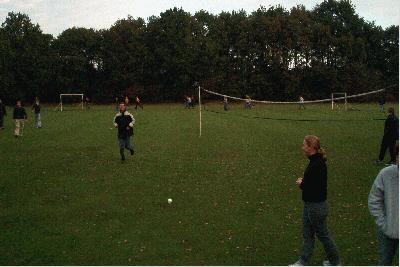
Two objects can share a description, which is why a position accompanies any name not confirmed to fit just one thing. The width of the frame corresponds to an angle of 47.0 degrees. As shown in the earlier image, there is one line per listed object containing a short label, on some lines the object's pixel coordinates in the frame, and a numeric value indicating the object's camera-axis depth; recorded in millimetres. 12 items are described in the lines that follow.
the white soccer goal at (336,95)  73706
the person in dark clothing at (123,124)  17031
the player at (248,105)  53912
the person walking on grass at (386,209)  5484
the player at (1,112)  28973
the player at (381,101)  43300
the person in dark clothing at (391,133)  15545
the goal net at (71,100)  69638
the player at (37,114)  30016
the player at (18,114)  24969
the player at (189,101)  55731
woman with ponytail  6855
